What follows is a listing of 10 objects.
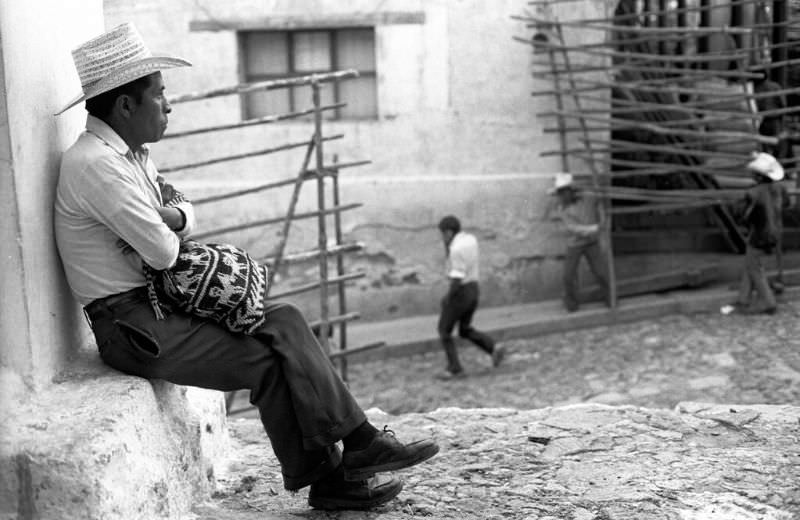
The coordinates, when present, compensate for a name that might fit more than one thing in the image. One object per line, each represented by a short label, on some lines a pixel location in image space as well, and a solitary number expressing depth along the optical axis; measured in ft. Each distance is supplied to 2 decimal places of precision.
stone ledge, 8.83
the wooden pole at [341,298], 26.16
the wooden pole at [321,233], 23.54
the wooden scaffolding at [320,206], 22.68
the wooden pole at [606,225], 32.91
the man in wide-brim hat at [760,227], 31.27
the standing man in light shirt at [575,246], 33.14
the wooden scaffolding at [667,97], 32.45
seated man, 9.80
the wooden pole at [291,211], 23.65
